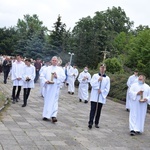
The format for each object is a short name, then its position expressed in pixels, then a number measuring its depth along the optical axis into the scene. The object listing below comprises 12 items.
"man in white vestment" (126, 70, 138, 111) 11.23
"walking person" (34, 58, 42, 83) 18.97
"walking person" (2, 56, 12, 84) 15.99
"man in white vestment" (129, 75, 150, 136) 7.24
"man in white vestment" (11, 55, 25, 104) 9.87
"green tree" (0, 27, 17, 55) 45.14
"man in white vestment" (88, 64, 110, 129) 7.32
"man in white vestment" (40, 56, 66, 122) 7.41
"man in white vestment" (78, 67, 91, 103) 12.51
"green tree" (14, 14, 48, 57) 34.48
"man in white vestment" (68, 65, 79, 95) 15.54
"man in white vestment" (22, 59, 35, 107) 9.43
